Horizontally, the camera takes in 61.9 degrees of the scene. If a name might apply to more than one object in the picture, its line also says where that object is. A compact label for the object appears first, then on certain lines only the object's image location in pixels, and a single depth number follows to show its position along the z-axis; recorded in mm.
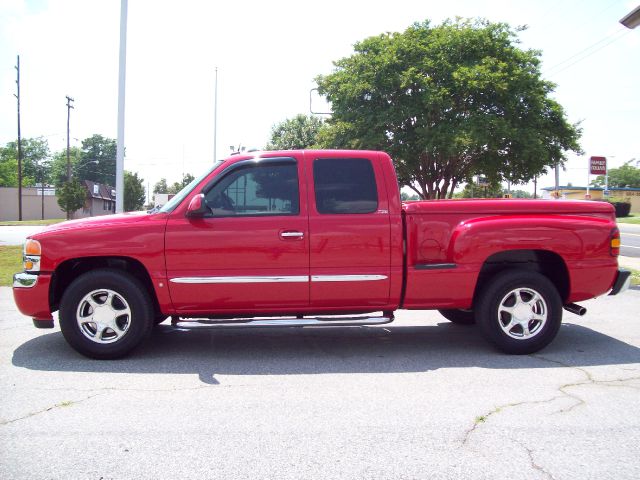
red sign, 20156
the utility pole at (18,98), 45262
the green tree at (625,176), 105625
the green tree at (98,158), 105794
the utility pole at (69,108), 55000
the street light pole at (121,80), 12547
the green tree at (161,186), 119500
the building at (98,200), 72625
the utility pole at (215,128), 40562
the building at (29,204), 66006
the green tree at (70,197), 51688
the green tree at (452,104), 21969
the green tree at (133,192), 71500
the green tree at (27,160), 87700
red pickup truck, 5012
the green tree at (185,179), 76312
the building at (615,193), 73062
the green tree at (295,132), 48375
